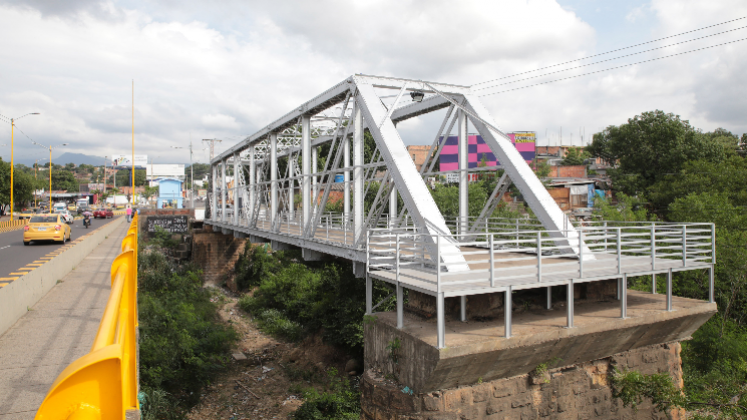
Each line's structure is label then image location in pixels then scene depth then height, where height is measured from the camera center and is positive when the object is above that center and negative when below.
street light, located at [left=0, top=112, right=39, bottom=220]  36.55 +5.43
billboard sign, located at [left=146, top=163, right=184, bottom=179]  126.06 +8.20
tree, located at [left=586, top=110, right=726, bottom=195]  33.16 +3.93
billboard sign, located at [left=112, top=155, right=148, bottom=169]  124.42 +10.72
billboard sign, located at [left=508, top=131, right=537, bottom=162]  43.22 +5.95
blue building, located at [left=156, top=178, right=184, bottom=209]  94.07 +1.92
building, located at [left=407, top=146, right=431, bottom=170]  54.79 +5.96
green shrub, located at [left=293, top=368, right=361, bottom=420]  13.22 -6.02
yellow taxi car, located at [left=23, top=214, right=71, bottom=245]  22.44 -1.43
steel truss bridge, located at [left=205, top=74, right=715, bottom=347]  9.05 -0.40
